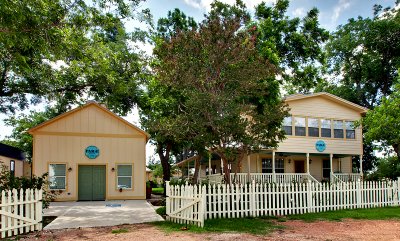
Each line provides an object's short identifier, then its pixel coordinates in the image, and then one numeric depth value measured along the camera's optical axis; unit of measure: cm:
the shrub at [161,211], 1364
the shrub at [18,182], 1113
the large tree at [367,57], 3152
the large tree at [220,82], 1246
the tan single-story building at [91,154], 1955
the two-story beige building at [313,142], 2256
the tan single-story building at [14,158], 2560
